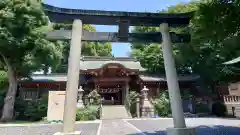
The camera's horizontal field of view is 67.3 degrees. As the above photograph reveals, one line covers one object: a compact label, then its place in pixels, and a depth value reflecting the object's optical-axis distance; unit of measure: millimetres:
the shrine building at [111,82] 18344
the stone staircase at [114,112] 16006
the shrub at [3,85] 16047
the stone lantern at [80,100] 15784
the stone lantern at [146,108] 16516
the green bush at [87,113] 14461
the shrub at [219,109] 16391
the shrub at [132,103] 17270
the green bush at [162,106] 16820
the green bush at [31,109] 15211
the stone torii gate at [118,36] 4273
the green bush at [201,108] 17875
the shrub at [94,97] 16797
